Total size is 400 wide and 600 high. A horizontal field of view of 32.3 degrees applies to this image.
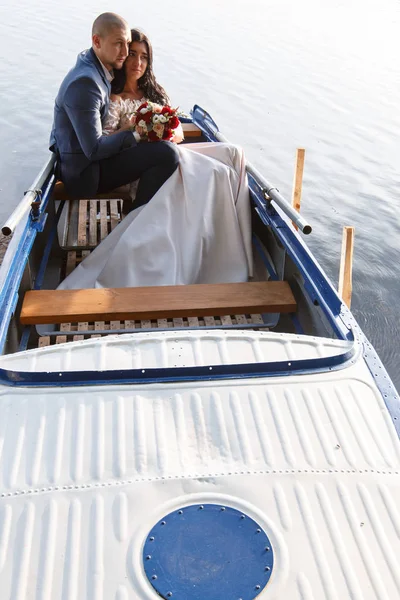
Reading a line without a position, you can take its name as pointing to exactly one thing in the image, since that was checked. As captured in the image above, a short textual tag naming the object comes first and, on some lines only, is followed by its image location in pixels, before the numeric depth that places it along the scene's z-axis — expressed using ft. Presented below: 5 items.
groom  11.78
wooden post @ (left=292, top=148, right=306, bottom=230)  20.51
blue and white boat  5.63
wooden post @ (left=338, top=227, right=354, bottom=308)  16.05
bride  11.80
